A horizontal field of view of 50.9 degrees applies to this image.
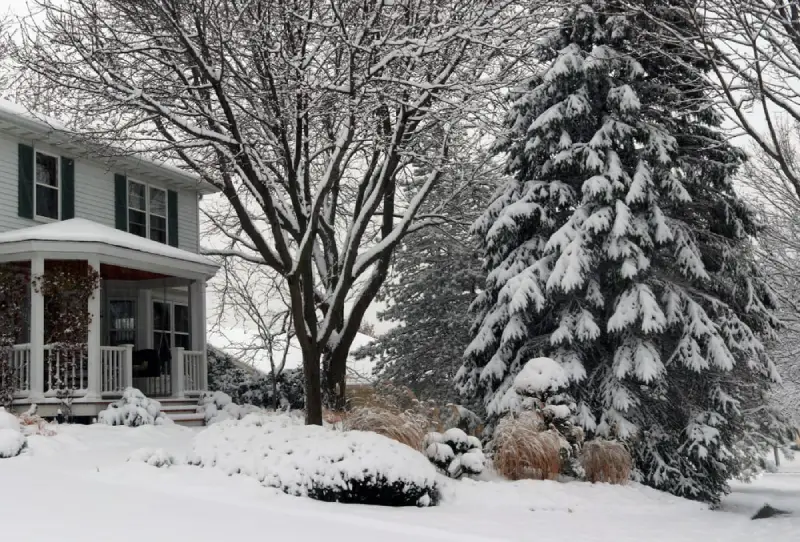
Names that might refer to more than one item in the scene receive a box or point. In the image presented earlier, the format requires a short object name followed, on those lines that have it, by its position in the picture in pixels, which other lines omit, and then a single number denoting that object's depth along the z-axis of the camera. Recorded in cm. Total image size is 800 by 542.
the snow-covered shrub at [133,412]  1272
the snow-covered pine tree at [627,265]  1179
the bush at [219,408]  1529
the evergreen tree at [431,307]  1967
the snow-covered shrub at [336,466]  846
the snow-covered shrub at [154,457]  905
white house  1338
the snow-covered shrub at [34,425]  1096
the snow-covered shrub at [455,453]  991
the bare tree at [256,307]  1912
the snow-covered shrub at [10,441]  939
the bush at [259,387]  1881
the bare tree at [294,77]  1011
